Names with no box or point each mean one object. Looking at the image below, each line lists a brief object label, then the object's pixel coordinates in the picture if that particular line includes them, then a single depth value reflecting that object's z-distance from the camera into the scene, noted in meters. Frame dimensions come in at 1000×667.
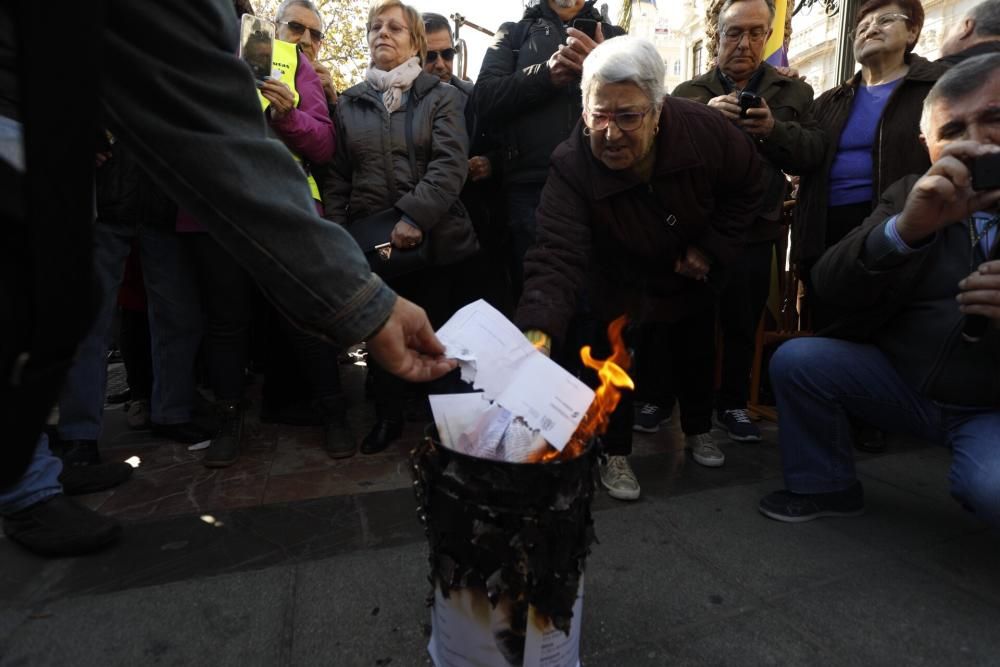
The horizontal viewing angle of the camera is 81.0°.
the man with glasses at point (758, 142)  3.00
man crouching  1.82
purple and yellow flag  3.33
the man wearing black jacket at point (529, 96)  3.11
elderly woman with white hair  2.22
